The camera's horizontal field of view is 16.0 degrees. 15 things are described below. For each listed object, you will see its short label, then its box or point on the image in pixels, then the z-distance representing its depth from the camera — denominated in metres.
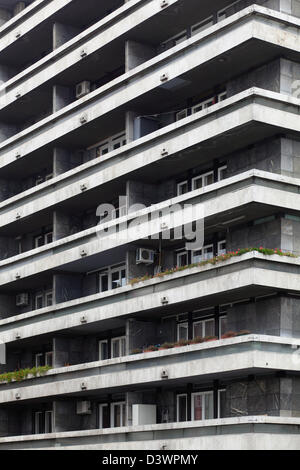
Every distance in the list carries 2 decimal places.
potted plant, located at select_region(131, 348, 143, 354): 43.16
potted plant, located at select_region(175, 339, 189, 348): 40.56
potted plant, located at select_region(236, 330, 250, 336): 38.19
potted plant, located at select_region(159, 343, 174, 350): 41.41
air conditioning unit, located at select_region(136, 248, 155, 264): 44.50
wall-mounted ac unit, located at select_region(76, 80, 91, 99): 51.31
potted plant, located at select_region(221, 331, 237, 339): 38.38
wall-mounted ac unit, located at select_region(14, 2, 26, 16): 59.67
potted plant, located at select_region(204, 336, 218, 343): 39.48
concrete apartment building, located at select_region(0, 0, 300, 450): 38.41
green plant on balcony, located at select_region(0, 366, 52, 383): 48.83
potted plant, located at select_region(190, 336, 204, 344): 39.88
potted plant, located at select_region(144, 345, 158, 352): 42.16
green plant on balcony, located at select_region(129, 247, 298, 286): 37.62
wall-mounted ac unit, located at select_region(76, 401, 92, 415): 47.50
